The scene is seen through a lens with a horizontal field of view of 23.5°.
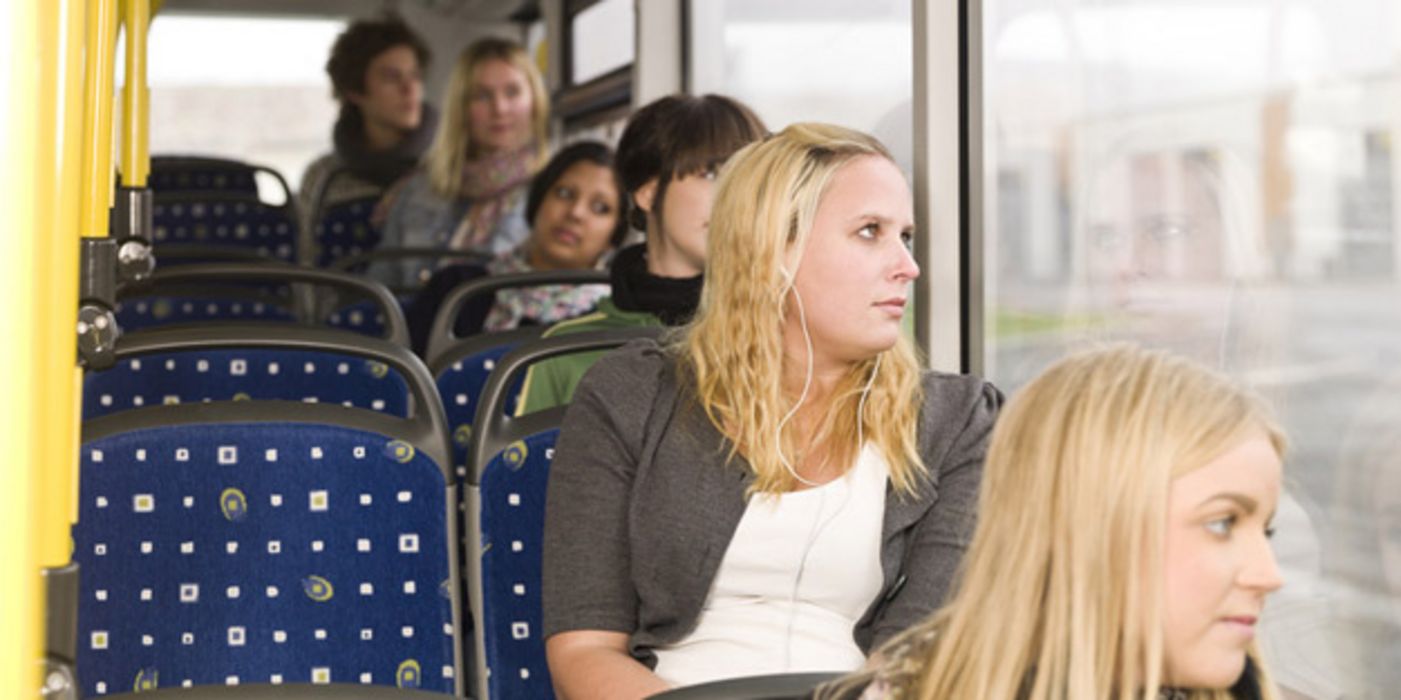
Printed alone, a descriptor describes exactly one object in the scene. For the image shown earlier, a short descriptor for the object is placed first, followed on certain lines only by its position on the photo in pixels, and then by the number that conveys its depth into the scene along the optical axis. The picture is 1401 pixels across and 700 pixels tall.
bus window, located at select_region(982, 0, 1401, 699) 2.93
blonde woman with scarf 5.87
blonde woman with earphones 3.15
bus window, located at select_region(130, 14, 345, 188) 10.35
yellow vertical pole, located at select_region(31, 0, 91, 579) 1.78
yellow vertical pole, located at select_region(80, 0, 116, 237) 2.81
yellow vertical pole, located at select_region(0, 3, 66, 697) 1.54
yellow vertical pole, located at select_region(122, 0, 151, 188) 3.45
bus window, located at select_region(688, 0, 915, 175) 3.87
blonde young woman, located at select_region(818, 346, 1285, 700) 2.44
